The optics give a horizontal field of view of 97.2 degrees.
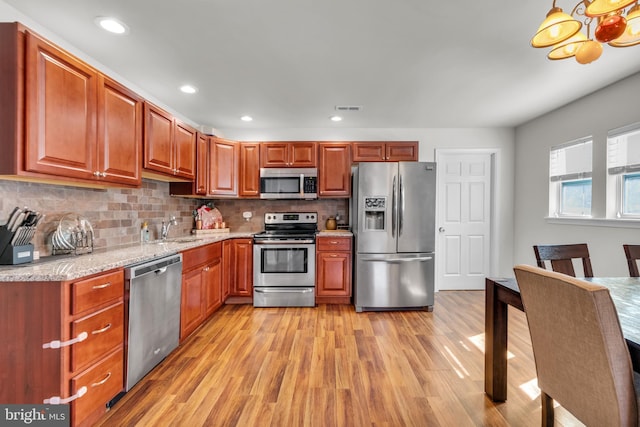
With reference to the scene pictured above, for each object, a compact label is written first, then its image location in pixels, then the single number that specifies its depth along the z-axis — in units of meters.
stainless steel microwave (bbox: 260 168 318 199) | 3.84
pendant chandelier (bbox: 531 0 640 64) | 1.15
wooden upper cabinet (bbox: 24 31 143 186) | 1.47
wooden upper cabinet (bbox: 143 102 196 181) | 2.41
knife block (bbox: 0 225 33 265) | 1.54
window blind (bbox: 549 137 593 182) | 3.03
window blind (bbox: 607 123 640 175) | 2.51
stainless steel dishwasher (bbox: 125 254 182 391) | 1.81
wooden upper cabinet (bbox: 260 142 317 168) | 3.87
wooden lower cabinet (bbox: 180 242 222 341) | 2.52
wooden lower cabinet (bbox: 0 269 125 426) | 1.36
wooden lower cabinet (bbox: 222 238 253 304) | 3.54
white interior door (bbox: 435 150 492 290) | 4.13
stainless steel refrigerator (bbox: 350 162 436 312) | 3.37
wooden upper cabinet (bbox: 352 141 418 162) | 3.92
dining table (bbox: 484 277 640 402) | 1.64
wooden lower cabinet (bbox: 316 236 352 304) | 3.57
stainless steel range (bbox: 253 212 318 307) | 3.51
